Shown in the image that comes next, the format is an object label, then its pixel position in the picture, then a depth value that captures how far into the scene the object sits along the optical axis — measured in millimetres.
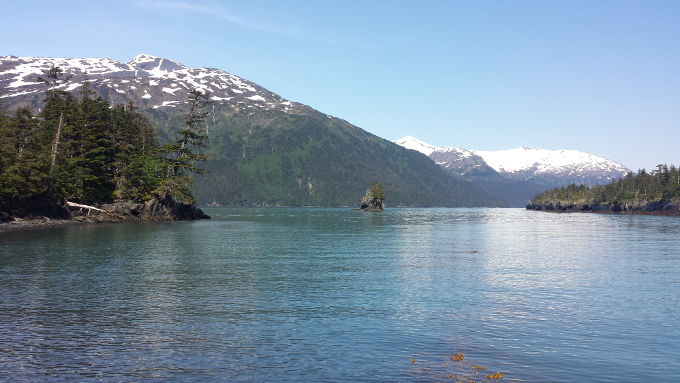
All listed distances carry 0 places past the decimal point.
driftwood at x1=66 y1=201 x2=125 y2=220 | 129188
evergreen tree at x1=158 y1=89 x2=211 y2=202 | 148000
